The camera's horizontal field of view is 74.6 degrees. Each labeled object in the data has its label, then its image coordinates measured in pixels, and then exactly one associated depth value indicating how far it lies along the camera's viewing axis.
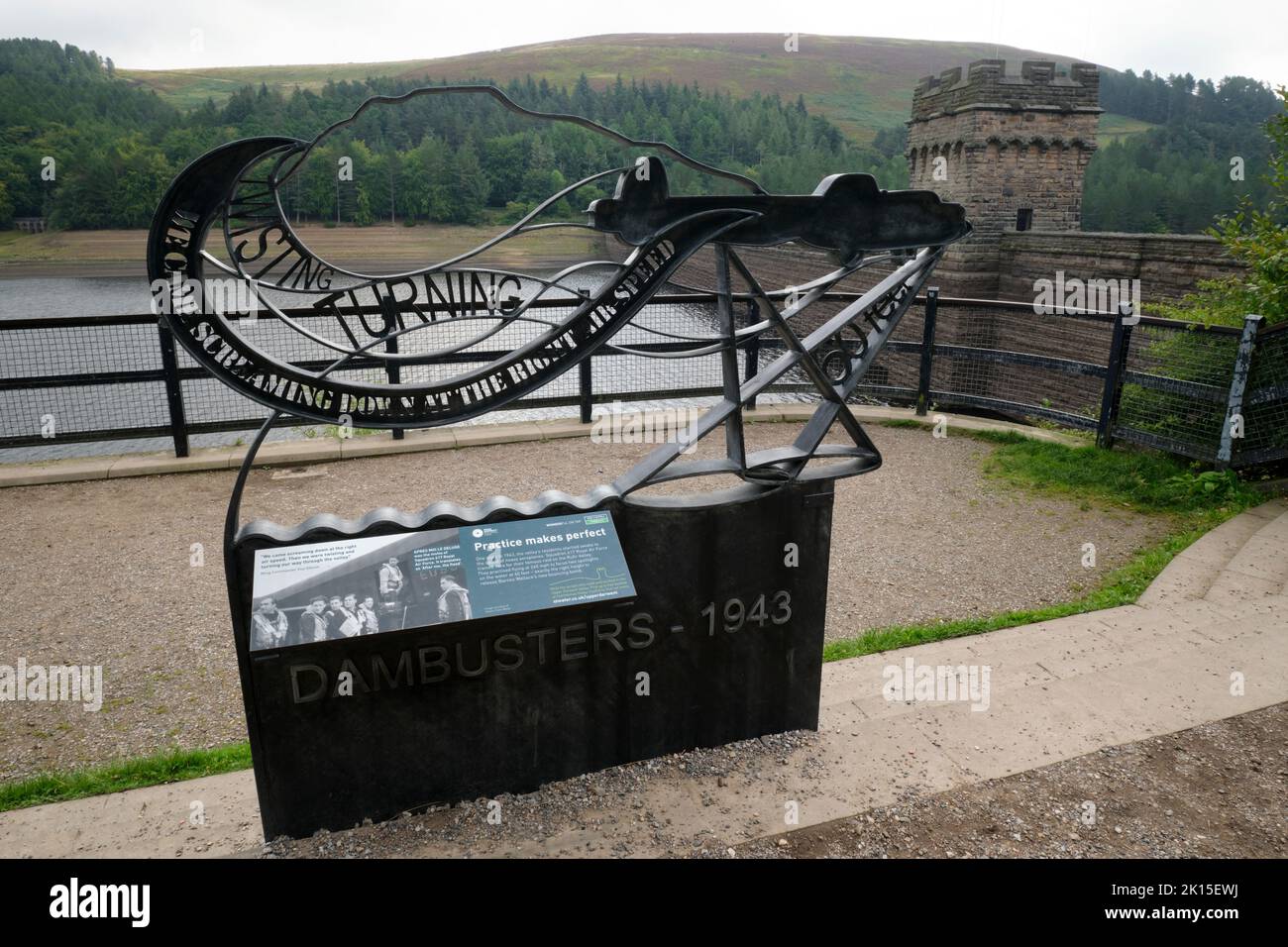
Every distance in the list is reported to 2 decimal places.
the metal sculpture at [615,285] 2.82
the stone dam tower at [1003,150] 34.25
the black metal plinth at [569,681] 3.46
